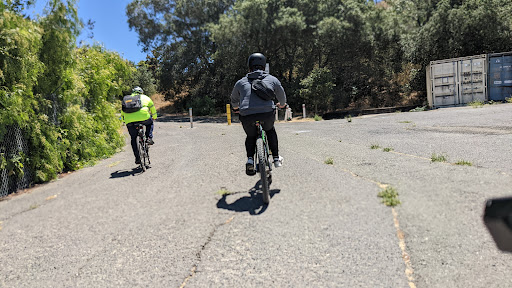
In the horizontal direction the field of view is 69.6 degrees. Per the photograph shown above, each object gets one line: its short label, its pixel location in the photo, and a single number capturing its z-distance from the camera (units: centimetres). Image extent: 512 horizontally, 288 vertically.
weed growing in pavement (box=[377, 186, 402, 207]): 422
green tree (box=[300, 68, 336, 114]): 2702
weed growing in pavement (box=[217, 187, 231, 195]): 539
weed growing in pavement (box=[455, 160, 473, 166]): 577
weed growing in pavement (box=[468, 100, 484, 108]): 1986
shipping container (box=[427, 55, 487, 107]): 2191
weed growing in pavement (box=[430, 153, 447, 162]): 625
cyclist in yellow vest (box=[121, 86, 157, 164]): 780
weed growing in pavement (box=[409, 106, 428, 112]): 2396
